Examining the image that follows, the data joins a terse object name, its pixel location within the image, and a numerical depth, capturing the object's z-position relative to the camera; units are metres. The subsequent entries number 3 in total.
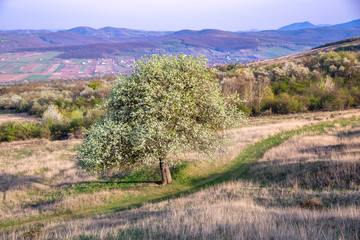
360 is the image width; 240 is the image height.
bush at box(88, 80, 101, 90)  94.16
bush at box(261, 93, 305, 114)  54.62
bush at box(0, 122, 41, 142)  49.56
